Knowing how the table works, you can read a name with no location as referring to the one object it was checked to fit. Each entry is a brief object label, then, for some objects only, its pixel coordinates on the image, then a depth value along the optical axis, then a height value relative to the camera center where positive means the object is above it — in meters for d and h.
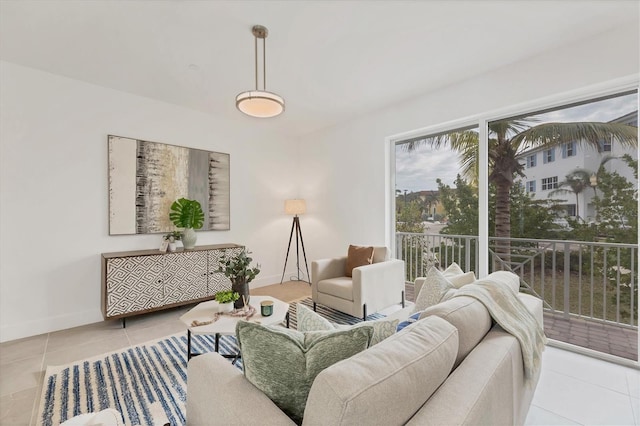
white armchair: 2.90 -0.76
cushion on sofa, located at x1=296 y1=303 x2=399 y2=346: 1.06 -0.44
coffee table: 1.93 -0.76
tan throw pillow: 3.35 -0.50
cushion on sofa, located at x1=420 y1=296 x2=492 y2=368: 1.13 -0.43
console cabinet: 2.85 -0.70
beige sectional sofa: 0.69 -0.52
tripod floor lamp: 4.57 -0.11
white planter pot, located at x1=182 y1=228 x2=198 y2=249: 3.51 -0.28
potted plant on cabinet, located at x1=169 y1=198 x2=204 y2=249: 3.52 -0.04
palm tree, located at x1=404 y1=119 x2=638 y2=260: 2.45 +0.68
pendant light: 2.22 +0.90
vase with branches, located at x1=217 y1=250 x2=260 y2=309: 2.29 -0.49
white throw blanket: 1.28 -0.49
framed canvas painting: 3.24 +0.40
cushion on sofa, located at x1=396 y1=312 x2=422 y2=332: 1.44 -0.54
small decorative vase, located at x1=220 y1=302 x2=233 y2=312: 2.22 -0.71
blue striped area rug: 1.69 -1.16
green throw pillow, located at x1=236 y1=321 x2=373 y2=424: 0.87 -0.44
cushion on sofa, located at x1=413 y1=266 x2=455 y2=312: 1.76 -0.47
